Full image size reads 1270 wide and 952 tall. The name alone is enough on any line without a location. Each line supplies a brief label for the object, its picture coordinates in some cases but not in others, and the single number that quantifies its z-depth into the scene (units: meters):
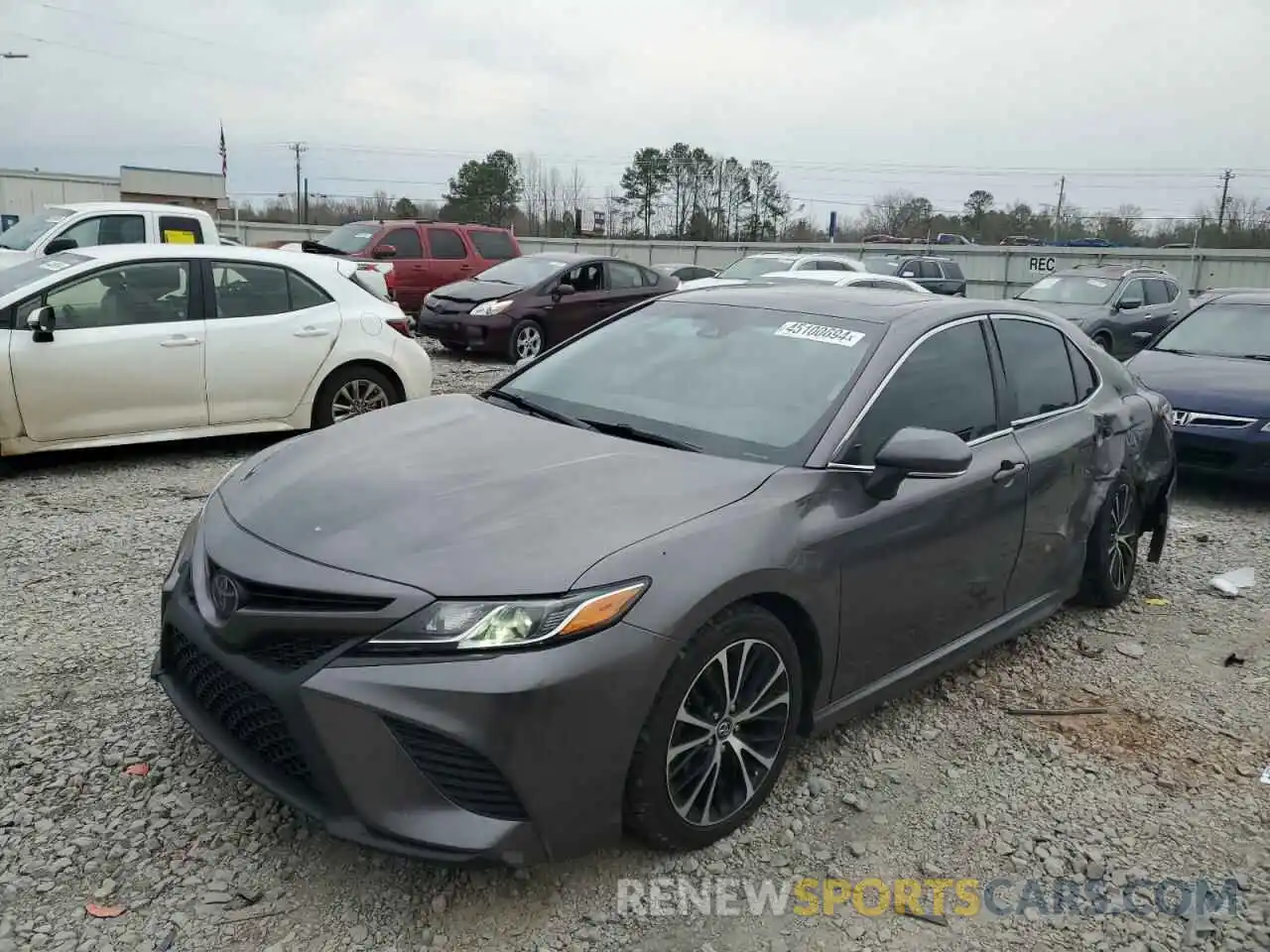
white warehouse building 30.11
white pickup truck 11.94
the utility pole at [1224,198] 57.23
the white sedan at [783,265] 17.00
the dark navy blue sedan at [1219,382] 7.17
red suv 16.17
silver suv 14.74
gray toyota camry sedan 2.45
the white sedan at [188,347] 6.41
